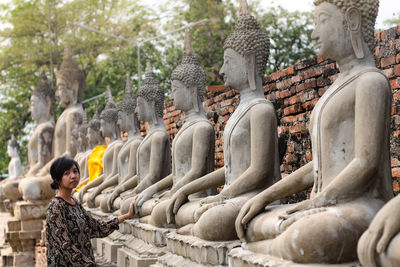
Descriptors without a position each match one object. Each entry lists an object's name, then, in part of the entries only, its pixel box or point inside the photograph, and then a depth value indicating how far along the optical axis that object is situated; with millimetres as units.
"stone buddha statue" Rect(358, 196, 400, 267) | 2734
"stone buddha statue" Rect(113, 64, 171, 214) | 7297
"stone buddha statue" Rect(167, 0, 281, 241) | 4543
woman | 4301
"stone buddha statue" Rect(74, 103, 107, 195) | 11406
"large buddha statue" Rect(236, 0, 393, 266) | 3316
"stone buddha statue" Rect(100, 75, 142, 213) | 8344
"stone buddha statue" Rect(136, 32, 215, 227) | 5953
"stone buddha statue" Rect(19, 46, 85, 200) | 13387
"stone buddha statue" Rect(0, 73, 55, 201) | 14141
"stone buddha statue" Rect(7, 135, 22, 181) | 23891
